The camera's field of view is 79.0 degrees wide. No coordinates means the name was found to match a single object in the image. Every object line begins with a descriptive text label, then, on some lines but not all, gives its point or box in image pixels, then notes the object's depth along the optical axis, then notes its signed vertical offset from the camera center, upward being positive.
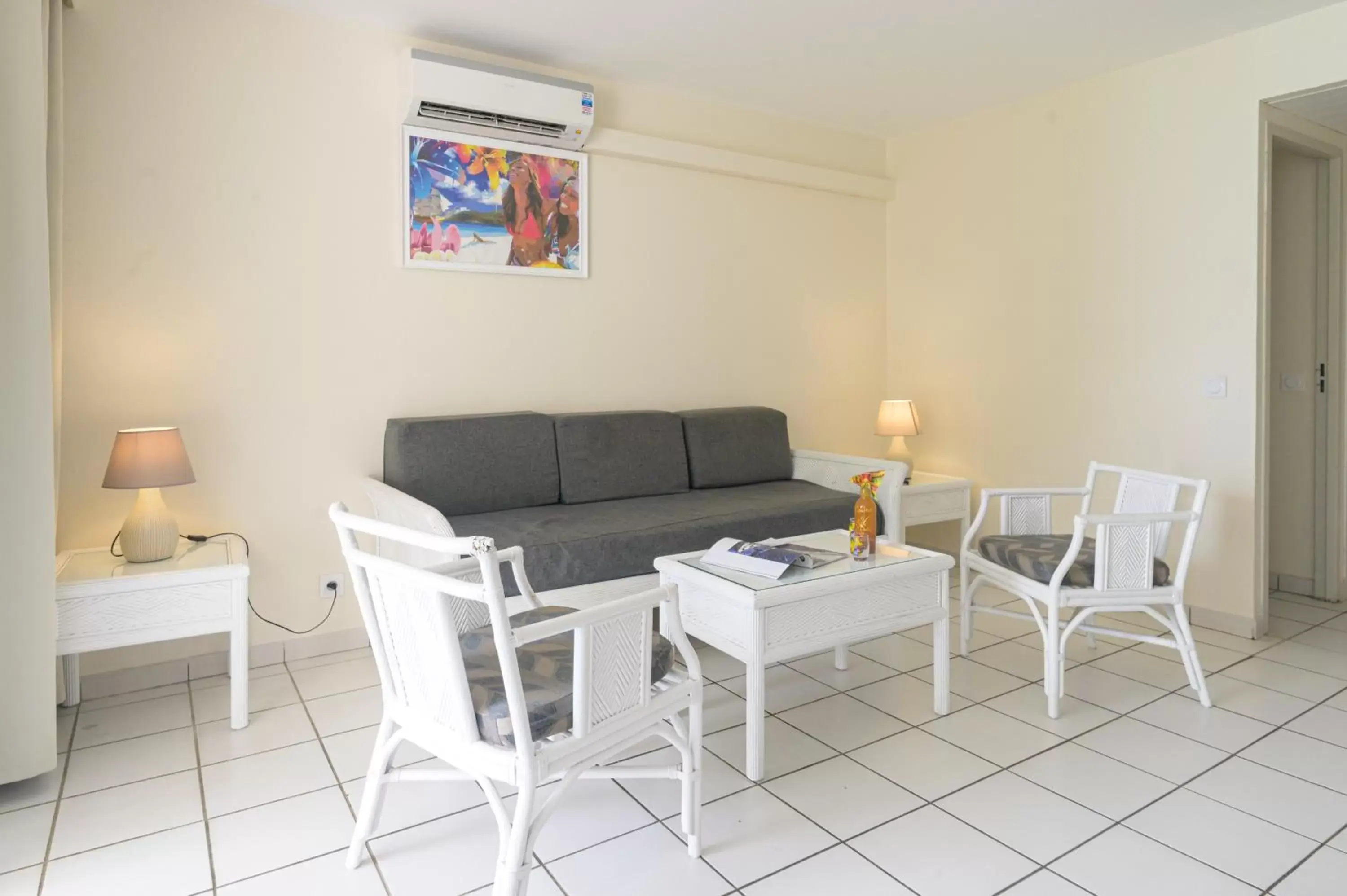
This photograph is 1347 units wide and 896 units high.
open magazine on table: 2.46 -0.37
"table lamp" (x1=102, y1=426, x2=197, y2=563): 2.60 -0.12
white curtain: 2.10 +0.08
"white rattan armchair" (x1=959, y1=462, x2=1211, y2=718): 2.68 -0.48
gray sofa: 3.03 -0.20
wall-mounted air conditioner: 3.27 +1.41
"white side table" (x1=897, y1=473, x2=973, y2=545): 4.16 -0.33
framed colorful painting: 3.43 +1.03
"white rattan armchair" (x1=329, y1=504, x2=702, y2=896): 1.50 -0.53
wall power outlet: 3.31 -0.59
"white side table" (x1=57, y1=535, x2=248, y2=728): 2.43 -0.50
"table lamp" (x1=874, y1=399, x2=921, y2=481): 4.59 +0.09
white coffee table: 2.29 -0.51
